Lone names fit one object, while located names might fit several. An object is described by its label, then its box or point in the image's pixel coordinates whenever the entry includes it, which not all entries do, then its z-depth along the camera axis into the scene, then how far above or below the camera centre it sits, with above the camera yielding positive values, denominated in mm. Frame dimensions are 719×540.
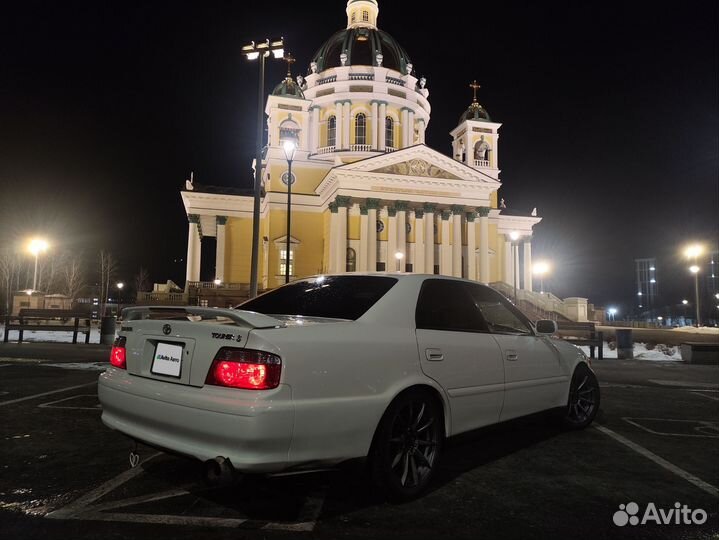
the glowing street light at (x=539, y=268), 52906 +5869
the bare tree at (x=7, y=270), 46812 +3980
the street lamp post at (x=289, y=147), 15992 +5646
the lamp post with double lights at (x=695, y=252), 31609 +4733
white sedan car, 2713 -424
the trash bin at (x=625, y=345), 15148 -781
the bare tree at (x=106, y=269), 63012 +5994
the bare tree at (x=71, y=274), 57969 +4568
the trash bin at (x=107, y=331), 16328 -690
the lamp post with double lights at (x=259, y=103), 13098 +6263
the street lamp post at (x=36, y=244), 27369 +3876
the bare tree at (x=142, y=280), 77219 +5335
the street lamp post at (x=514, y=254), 47594 +6717
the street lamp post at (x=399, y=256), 38812 +4909
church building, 39531 +11117
